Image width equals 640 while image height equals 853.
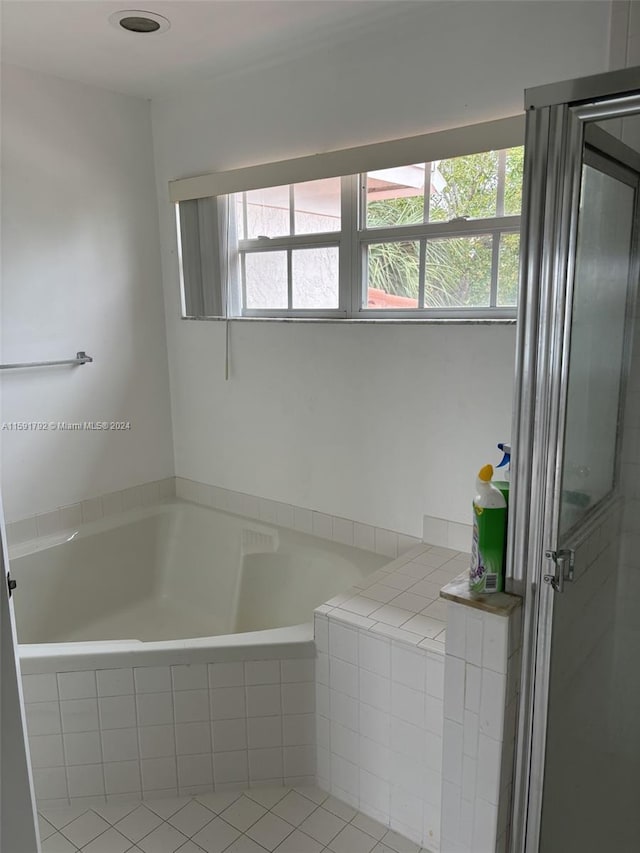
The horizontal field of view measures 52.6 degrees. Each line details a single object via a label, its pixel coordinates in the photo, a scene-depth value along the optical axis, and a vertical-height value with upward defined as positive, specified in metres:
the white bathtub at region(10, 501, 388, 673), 2.46 -1.05
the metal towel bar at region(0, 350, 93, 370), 2.49 -0.18
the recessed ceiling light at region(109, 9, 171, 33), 1.99 +0.91
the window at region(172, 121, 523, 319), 2.05 +0.25
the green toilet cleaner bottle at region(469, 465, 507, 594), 1.33 -0.45
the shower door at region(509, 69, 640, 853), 1.18 -0.32
